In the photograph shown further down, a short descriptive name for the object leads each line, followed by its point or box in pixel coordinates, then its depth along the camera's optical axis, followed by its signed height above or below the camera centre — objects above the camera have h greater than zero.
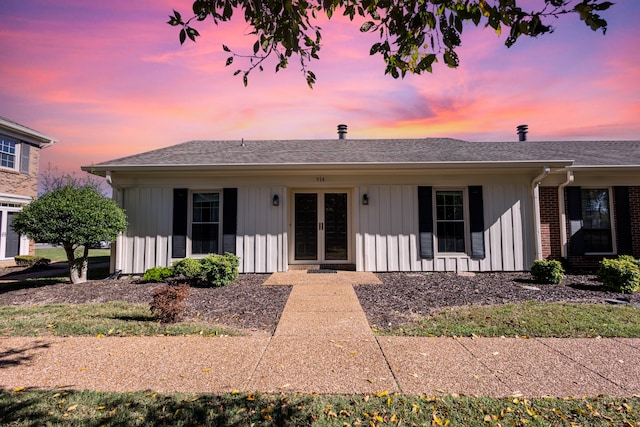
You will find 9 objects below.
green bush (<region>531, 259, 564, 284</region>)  7.29 -0.91
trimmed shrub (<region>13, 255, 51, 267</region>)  12.61 -0.96
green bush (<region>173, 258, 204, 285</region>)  7.34 -0.77
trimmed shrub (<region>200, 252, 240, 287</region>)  7.27 -0.80
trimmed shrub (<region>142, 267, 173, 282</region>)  8.02 -0.96
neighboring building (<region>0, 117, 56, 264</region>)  13.47 +2.70
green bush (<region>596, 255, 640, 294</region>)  6.45 -0.90
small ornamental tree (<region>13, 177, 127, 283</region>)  7.18 +0.40
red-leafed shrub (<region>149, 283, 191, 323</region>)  4.77 -1.01
